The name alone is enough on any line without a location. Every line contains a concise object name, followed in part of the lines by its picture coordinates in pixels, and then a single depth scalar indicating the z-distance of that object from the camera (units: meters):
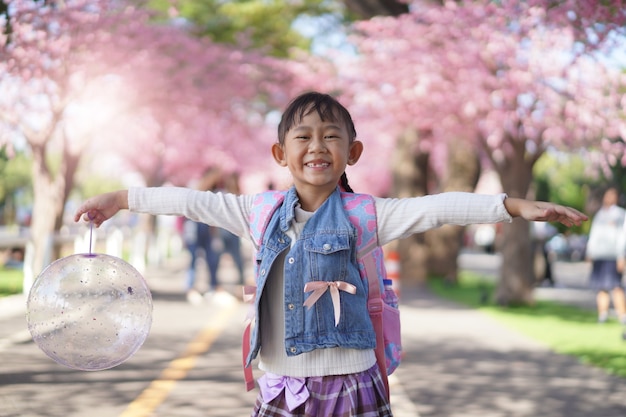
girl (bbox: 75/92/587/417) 3.37
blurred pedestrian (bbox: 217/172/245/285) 15.81
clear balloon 3.97
